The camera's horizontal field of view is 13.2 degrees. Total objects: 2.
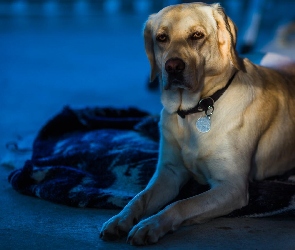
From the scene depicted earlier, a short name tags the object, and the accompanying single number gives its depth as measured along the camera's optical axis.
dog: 6.03
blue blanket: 6.32
